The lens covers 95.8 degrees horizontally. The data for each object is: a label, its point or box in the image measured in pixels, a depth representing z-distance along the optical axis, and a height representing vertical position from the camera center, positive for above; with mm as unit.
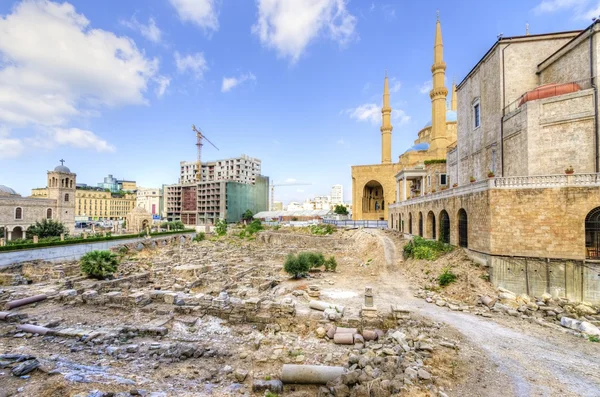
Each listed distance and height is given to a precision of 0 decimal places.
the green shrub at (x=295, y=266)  18938 -4360
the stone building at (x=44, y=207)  43656 -491
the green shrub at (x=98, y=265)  18016 -4068
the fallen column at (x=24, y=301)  12520 -4695
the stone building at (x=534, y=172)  13336 +1976
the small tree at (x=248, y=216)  79994 -3629
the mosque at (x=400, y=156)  35812 +7767
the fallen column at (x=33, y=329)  9930 -4638
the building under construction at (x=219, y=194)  82000 +3069
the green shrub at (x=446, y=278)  15125 -4189
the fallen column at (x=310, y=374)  6697 -4253
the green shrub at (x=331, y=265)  21250 -4808
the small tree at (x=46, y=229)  35531 -3407
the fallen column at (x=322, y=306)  11527 -4432
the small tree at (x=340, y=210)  63675 -1540
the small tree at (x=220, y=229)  52106 -5078
